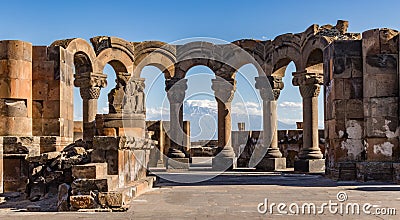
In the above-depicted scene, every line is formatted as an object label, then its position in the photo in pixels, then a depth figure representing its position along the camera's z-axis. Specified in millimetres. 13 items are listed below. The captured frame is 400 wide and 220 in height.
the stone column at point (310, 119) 16469
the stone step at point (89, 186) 7328
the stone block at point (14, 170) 9875
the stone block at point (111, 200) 7176
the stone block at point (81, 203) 7207
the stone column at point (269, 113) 18141
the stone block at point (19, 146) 10055
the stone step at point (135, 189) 7645
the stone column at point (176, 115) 18547
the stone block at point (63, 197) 7298
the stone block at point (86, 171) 7504
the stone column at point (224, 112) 18531
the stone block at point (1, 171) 9688
